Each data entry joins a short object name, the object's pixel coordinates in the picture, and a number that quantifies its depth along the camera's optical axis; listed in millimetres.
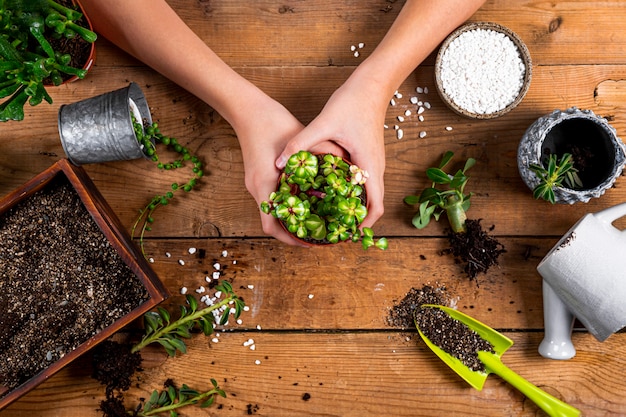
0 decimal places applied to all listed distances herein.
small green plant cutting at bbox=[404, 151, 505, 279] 1065
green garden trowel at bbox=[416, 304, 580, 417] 1061
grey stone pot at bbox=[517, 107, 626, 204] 991
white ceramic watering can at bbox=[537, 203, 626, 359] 959
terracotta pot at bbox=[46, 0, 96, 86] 929
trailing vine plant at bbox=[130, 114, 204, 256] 1065
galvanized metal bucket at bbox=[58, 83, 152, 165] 990
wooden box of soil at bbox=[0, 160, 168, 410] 953
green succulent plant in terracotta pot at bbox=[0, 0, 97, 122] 784
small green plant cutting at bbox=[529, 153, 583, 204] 980
